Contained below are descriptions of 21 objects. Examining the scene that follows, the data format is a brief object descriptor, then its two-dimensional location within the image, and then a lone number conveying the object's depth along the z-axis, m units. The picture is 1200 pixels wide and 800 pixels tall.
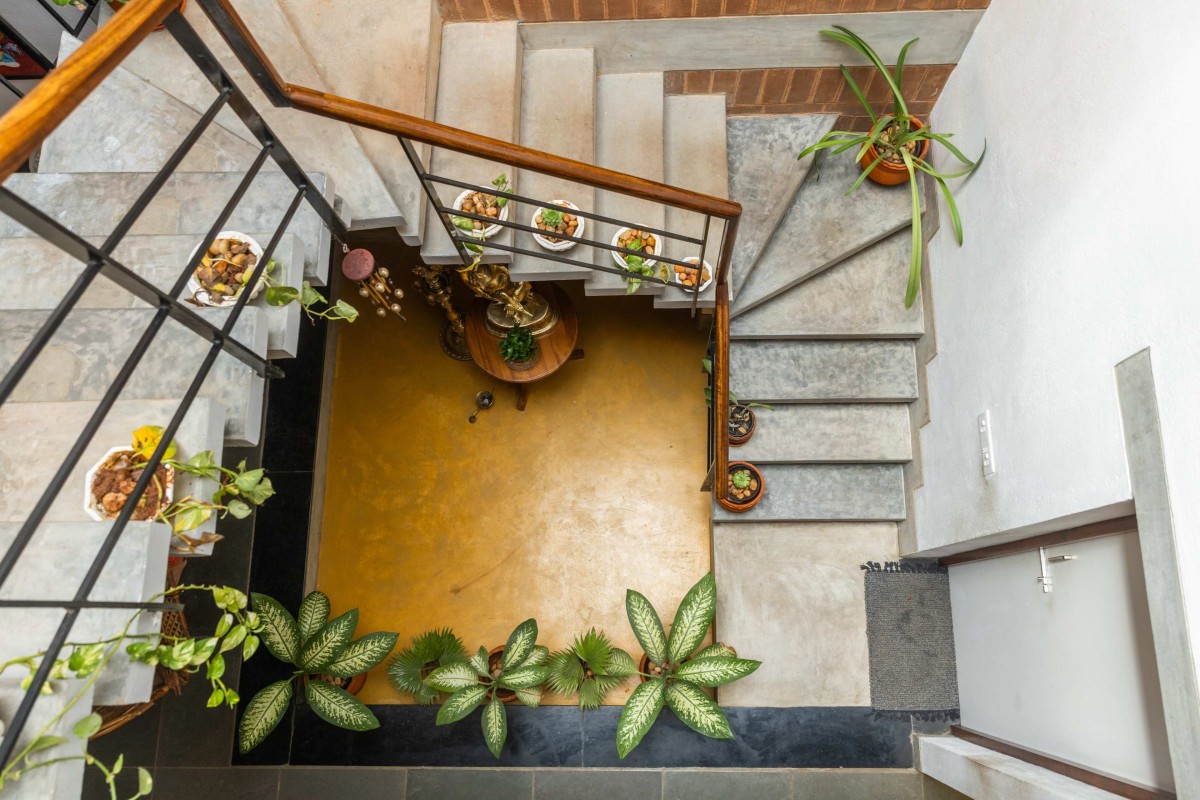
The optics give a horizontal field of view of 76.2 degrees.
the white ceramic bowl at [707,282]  2.95
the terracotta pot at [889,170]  3.19
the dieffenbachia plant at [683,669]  2.84
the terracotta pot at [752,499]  3.26
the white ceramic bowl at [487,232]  2.82
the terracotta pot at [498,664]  3.28
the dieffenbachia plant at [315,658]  2.98
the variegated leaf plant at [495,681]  2.98
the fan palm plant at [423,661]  3.27
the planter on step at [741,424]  3.25
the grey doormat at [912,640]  3.19
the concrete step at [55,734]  1.50
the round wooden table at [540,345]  3.52
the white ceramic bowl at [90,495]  1.75
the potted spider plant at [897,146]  2.86
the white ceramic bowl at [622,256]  2.98
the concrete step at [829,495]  3.30
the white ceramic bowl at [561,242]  2.87
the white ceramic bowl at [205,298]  2.06
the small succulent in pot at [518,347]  3.41
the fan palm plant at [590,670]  3.16
